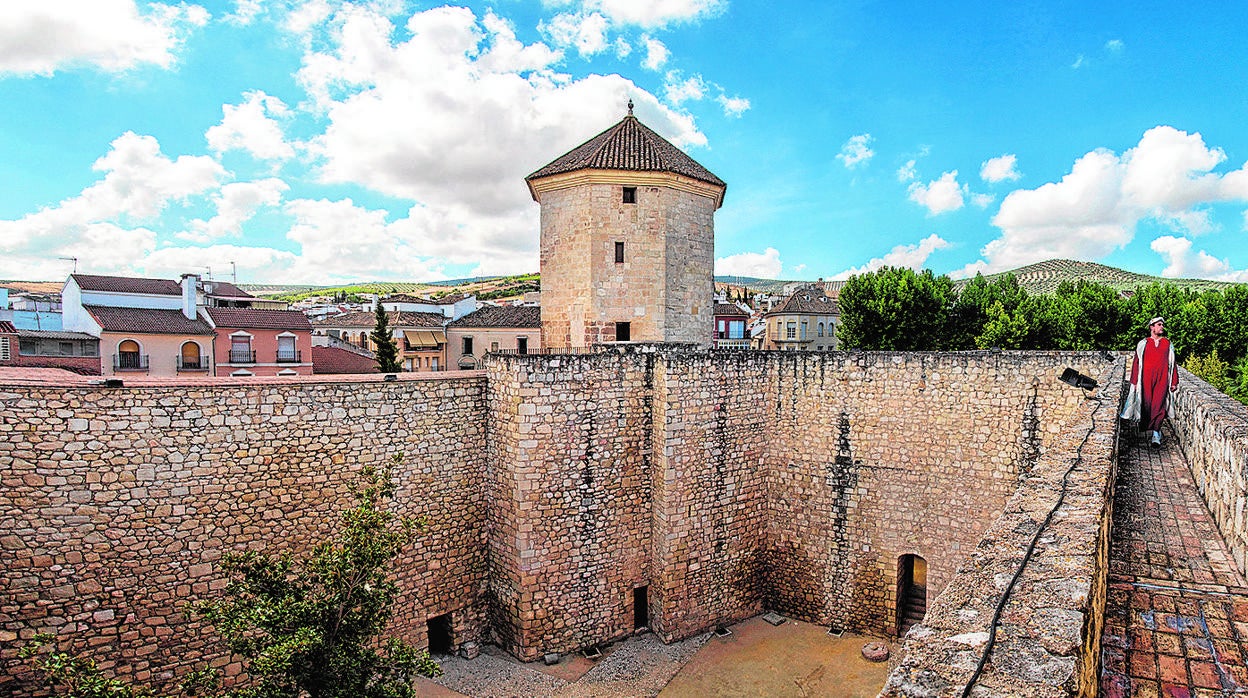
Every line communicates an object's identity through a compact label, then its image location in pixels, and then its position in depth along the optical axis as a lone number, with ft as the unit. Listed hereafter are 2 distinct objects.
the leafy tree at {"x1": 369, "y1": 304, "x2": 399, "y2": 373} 89.18
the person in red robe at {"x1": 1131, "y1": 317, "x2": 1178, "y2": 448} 21.44
